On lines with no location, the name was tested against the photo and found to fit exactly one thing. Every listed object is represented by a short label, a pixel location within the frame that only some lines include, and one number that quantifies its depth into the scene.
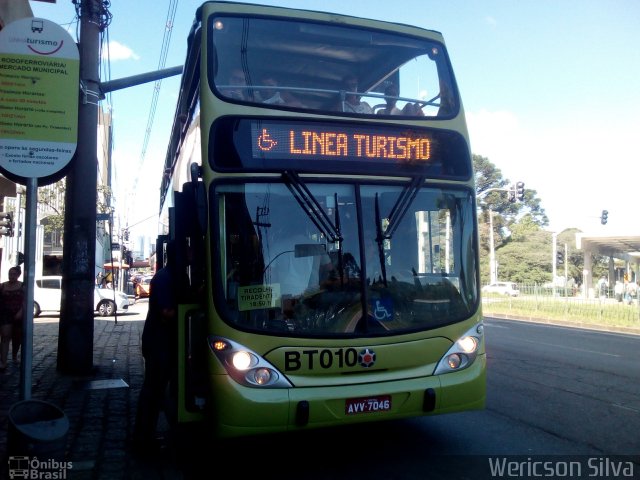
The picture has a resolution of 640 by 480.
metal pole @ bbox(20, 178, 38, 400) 4.39
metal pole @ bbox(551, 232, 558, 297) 42.33
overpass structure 33.94
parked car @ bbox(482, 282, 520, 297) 43.12
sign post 4.50
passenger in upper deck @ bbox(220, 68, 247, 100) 5.44
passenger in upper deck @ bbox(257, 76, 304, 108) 5.53
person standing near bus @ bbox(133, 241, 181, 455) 5.48
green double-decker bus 4.94
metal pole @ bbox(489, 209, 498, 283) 42.48
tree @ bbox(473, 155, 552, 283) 63.41
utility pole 9.36
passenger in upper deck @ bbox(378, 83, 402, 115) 5.96
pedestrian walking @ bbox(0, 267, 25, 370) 9.93
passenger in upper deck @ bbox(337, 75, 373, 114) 5.75
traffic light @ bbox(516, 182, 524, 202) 28.19
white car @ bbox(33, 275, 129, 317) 23.77
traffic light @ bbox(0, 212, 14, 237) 14.10
